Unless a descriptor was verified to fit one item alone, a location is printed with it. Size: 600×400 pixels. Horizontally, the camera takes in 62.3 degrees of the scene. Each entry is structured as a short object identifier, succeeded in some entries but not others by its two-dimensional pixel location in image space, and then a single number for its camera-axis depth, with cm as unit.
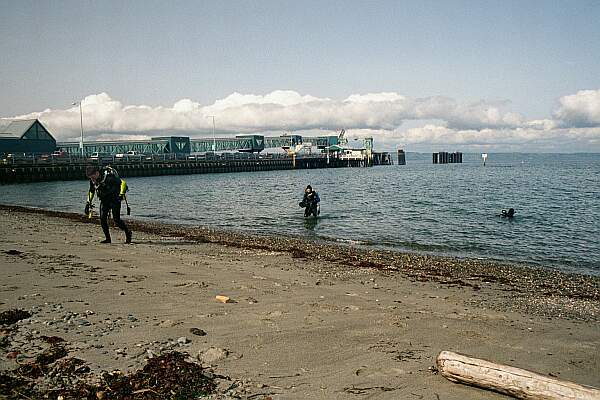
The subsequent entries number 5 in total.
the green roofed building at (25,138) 8400
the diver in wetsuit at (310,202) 2423
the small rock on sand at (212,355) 507
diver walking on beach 1301
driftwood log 397
